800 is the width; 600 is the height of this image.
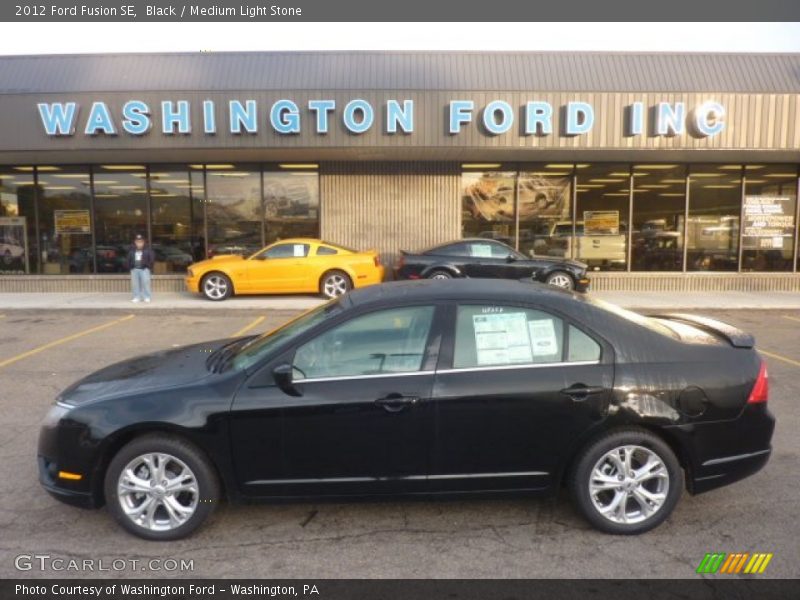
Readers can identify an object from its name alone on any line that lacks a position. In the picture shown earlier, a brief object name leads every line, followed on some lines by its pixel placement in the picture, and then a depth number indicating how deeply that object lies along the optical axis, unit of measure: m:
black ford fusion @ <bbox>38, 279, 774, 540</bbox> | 3.53
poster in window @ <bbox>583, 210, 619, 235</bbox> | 16.28
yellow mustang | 14.10
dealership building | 15.36
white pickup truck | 16.36
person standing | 13.67
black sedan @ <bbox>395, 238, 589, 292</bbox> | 13.81
